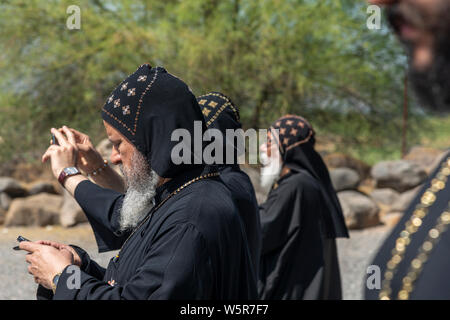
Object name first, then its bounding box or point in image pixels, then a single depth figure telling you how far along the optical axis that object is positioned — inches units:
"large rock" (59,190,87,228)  447.2
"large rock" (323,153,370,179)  550.6
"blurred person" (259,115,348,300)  175.9
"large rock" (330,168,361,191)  495.5
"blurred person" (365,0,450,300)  46.3
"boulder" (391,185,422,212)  494.3
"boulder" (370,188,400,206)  515.8
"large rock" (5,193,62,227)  452.4
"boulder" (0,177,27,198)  484.7
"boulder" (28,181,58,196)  503.2
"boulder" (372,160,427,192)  514.6
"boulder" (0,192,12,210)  476.4
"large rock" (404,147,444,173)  568.3
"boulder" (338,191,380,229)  456.8
